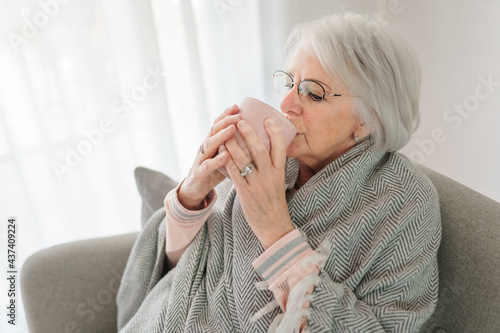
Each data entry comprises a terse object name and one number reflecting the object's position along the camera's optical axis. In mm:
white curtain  1575
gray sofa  847
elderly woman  815
